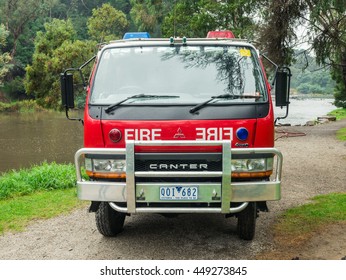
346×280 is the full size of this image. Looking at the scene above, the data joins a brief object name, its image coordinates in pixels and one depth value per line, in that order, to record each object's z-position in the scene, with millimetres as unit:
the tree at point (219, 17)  25453
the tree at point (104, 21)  56469
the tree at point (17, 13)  57344
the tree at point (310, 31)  17641
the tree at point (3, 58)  39781
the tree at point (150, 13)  49844
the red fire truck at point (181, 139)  5008
